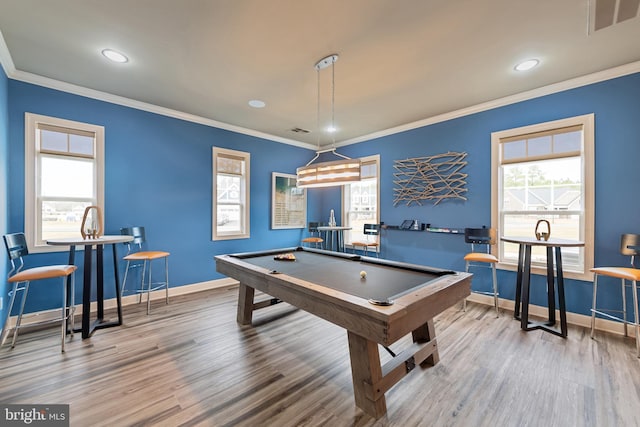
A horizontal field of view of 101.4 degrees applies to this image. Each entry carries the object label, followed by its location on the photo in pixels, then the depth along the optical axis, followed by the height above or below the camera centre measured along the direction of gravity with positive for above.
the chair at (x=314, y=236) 5.21 -0.50
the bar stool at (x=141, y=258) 3.30 -0.58
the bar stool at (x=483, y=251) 3.28 -0.51
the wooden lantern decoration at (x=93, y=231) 2.71 -0.21
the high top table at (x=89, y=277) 2.53 -0.69
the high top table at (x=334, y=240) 5.42 -0.56
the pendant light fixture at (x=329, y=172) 2.66 +0.44
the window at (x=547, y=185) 2.95 +0.37
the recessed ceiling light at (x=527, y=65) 2.62 +1.54
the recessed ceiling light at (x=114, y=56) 2.46 +1.51
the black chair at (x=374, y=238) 4.75 -0.48
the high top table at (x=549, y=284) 2.70 -0.76
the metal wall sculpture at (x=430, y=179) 3.91 +0.57
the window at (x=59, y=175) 2.94 +0.43
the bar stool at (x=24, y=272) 2.28 -0.55
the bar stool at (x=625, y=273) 2.33 -0.53
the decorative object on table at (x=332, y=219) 5.37 -0.12
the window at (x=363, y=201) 5.03 +0.25
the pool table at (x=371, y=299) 1.45 -0.55
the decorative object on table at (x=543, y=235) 2.83 -0.22
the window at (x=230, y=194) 4.45 +0.33
